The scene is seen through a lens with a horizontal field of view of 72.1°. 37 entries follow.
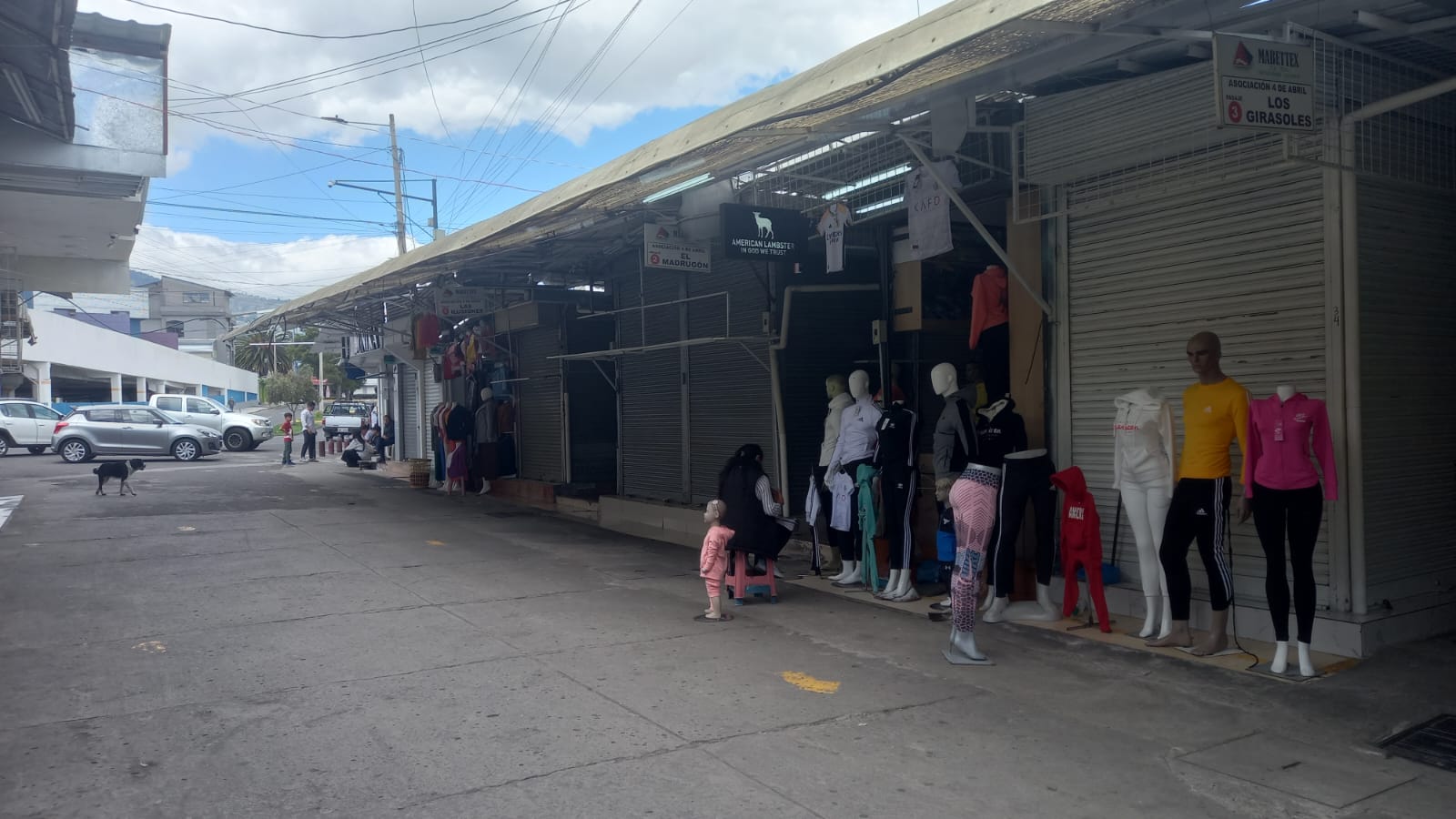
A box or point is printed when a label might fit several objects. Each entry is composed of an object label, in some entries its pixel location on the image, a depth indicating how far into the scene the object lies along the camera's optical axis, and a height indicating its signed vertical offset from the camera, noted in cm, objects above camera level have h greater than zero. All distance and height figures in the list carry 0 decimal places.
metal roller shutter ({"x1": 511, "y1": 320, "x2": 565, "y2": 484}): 1653 +2
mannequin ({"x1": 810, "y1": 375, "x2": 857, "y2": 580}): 902 -35
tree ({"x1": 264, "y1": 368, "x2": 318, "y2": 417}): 6488 +148
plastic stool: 812 -149
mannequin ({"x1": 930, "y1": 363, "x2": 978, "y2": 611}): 754 -28
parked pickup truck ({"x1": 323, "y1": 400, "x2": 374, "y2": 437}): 3753 -25
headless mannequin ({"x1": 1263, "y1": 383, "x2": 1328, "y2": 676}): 569 -150
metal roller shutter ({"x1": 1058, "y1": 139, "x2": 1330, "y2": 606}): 629 +72
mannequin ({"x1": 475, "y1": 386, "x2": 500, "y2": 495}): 1770 -55
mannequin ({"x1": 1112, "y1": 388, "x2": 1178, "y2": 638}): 656 -51
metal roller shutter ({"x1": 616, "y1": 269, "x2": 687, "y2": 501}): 1311 +6
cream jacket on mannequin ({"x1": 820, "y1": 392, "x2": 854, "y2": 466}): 909 -19
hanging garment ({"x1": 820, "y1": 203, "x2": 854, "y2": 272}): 918 +159
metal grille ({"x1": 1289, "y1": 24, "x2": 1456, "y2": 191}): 605 +177
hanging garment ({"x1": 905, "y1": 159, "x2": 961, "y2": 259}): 799 +154
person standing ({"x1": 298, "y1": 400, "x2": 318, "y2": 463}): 2853 -96
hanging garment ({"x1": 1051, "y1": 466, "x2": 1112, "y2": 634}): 697 -95
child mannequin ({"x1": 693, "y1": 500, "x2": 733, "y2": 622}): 760 -126
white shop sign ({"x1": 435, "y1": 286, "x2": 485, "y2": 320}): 1648 +178
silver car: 2666 -57
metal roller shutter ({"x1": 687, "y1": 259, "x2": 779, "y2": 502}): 1117 +27
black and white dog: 1700 -99
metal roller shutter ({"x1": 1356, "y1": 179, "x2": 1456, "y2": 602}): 619 +4
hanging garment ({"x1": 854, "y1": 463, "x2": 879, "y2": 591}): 848 -101
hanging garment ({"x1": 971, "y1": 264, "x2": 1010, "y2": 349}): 835 +85
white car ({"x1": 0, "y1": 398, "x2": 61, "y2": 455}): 3031 -28
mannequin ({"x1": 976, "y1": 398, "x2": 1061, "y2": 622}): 738 -71
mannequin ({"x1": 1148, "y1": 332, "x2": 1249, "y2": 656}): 608 -49
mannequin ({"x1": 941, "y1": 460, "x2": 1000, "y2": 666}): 613 -87
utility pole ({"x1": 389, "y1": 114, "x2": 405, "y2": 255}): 3158 +680
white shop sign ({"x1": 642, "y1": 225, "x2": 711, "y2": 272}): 1062 +168
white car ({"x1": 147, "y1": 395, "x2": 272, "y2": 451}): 3192 -21
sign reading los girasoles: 504 +162
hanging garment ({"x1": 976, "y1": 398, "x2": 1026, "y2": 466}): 743 -25
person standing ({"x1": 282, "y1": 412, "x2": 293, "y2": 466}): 2588 -77
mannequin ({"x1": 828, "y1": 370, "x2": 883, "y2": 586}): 852 -34
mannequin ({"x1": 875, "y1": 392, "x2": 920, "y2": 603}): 825 -68
